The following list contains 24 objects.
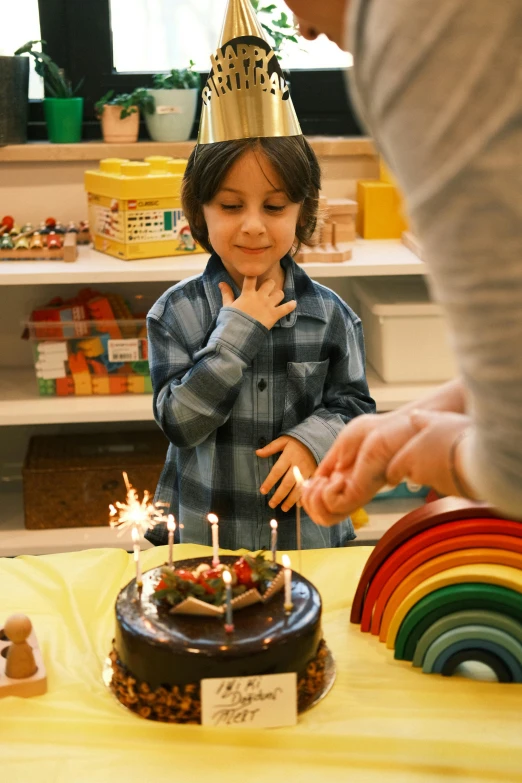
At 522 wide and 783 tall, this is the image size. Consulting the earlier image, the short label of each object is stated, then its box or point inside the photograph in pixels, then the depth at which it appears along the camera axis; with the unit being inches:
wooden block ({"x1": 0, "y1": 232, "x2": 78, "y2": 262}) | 97.4
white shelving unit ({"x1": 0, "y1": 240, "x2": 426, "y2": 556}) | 92.7
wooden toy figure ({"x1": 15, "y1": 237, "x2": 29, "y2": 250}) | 97.6
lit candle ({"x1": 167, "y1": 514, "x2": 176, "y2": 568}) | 46.9
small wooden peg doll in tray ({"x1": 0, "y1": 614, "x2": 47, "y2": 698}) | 43.0
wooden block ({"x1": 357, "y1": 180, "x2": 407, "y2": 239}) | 107.7
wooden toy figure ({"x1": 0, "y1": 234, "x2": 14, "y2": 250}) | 97.7
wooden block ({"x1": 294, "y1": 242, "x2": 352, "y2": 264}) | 96.0
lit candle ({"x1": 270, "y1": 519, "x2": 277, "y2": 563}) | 47.8
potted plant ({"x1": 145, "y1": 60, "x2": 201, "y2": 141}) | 106.9
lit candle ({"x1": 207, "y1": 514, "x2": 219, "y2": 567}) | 45.9
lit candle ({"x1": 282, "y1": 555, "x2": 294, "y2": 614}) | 43.9
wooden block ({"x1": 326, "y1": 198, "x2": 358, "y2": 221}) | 101.1
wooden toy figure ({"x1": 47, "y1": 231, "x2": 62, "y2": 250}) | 97.7
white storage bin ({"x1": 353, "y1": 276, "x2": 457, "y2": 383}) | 99.1
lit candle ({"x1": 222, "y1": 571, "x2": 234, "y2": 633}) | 41.8
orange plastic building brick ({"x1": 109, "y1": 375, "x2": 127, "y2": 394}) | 99.3
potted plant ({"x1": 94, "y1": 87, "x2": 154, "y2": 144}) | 106.6
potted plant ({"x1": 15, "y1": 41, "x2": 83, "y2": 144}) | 106.5
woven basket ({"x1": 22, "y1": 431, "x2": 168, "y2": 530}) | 100.2
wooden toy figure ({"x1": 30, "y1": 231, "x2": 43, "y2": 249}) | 98.0
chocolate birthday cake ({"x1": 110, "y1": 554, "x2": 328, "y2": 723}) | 40.5
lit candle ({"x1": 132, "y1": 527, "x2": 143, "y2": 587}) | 45.0
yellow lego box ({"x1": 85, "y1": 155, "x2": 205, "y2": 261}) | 94.1
